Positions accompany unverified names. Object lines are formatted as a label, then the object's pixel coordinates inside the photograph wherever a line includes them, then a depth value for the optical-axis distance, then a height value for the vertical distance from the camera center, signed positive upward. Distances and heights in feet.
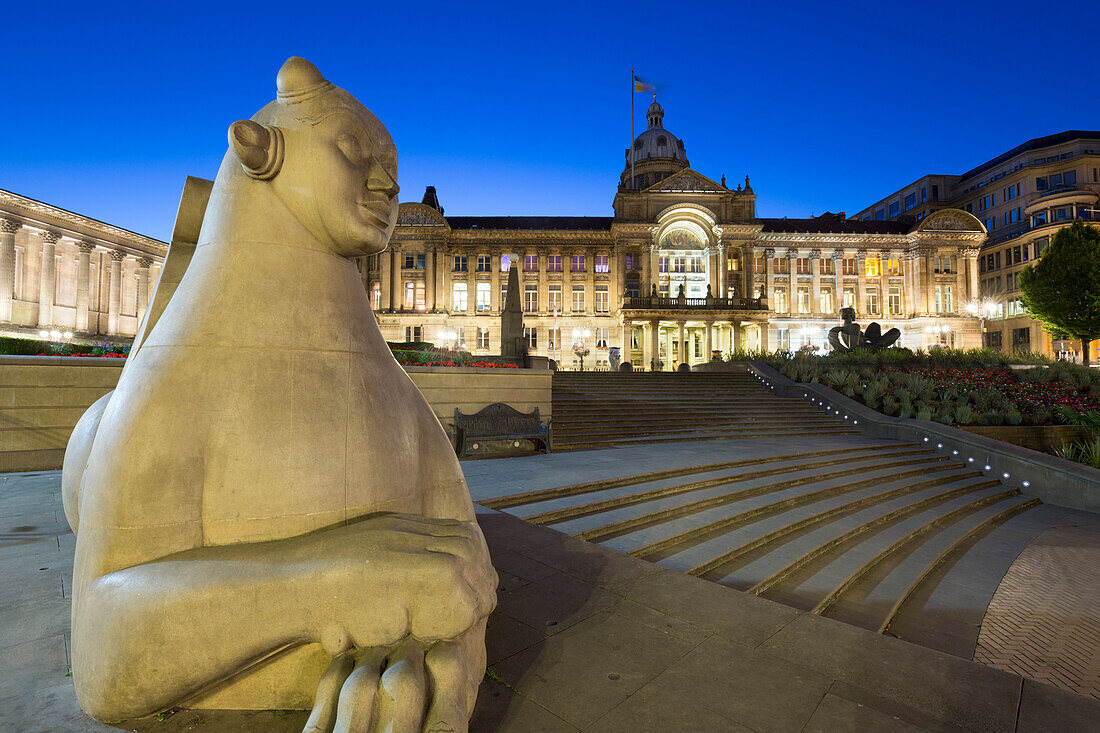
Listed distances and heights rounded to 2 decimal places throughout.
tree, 111.34 +19.99
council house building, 157.99 +32.55
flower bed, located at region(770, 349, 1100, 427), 52.85 -1.99
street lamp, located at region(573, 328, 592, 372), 159.54 +12.39
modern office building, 162.30 +56.26
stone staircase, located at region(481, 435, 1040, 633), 17.25 -6.69
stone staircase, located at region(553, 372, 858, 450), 43.65 -3.95
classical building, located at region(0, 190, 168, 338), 111.96 +25.70
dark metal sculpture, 91.09 +6.62
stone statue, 5.20 -1.33
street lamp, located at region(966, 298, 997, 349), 169.68 +21.31
